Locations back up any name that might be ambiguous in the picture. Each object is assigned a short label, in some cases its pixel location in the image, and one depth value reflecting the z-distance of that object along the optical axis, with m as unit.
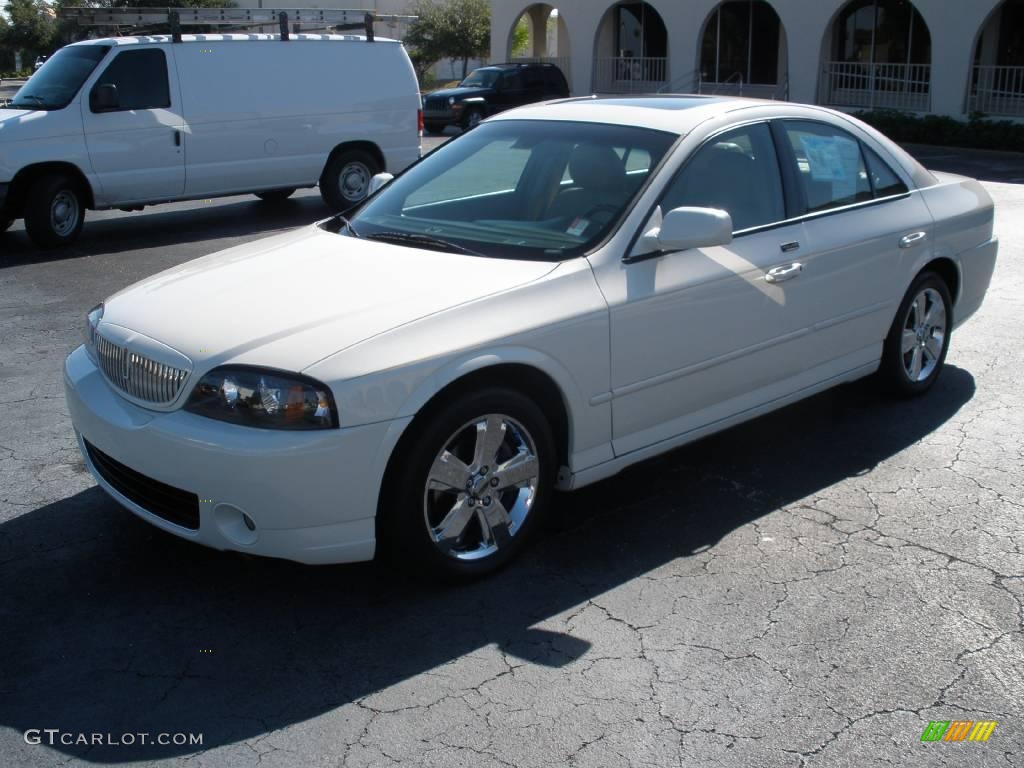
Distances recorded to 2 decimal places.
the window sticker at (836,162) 5.43
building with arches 23.00
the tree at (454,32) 44.00
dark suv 24.64
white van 11.28
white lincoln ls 3.71
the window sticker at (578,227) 4.54
